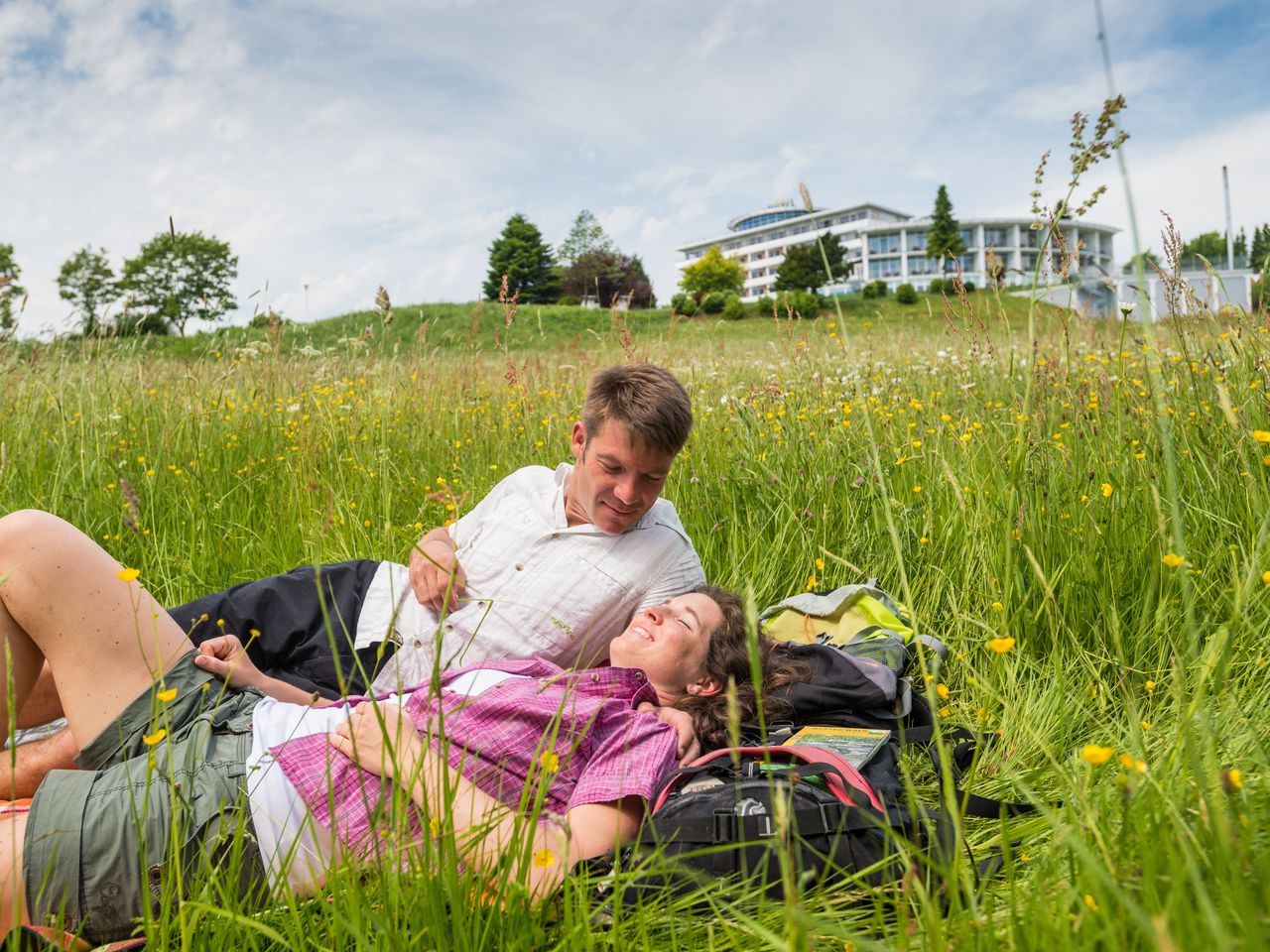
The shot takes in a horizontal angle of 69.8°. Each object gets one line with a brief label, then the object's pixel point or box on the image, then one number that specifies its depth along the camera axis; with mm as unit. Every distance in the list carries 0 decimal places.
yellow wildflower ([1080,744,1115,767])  1155
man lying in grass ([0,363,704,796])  2707
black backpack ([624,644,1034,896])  1662
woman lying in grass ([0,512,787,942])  1751
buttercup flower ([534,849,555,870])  1440
